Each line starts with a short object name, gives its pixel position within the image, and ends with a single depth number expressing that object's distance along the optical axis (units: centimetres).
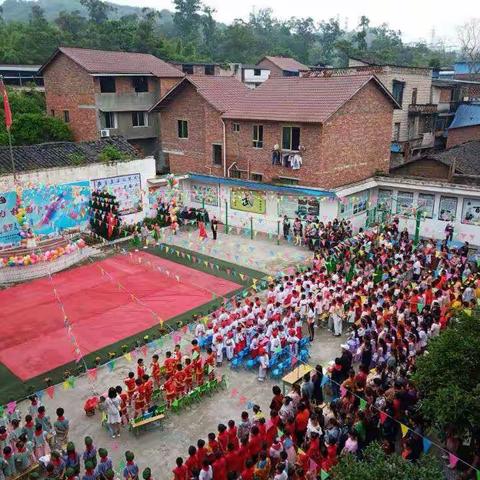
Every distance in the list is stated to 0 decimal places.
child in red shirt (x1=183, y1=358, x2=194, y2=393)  1117
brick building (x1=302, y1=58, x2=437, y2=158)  3073
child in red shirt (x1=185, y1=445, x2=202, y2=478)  827
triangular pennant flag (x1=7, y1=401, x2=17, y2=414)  995
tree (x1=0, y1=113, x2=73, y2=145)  3159
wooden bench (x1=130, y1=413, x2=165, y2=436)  1009
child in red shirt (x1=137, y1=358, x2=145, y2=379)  1085
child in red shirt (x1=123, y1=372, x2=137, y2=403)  1061
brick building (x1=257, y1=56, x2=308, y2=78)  5241
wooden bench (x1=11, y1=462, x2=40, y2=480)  866
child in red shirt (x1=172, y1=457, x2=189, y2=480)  816
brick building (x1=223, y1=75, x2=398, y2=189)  2217
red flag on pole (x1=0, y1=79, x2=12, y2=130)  1716
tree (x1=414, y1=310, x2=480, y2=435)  726
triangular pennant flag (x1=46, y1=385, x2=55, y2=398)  1110
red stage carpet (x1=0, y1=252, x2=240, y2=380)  1355
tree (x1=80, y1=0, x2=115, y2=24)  6544
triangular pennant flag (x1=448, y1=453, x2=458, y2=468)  834
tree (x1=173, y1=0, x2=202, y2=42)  7138
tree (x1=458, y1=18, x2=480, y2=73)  4394
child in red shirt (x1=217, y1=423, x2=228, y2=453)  875
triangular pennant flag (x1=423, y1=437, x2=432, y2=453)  825
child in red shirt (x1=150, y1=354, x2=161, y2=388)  1145
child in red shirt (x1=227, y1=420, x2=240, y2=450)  875
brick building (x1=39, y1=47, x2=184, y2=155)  3156
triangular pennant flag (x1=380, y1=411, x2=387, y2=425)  883
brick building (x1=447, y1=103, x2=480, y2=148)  3133
